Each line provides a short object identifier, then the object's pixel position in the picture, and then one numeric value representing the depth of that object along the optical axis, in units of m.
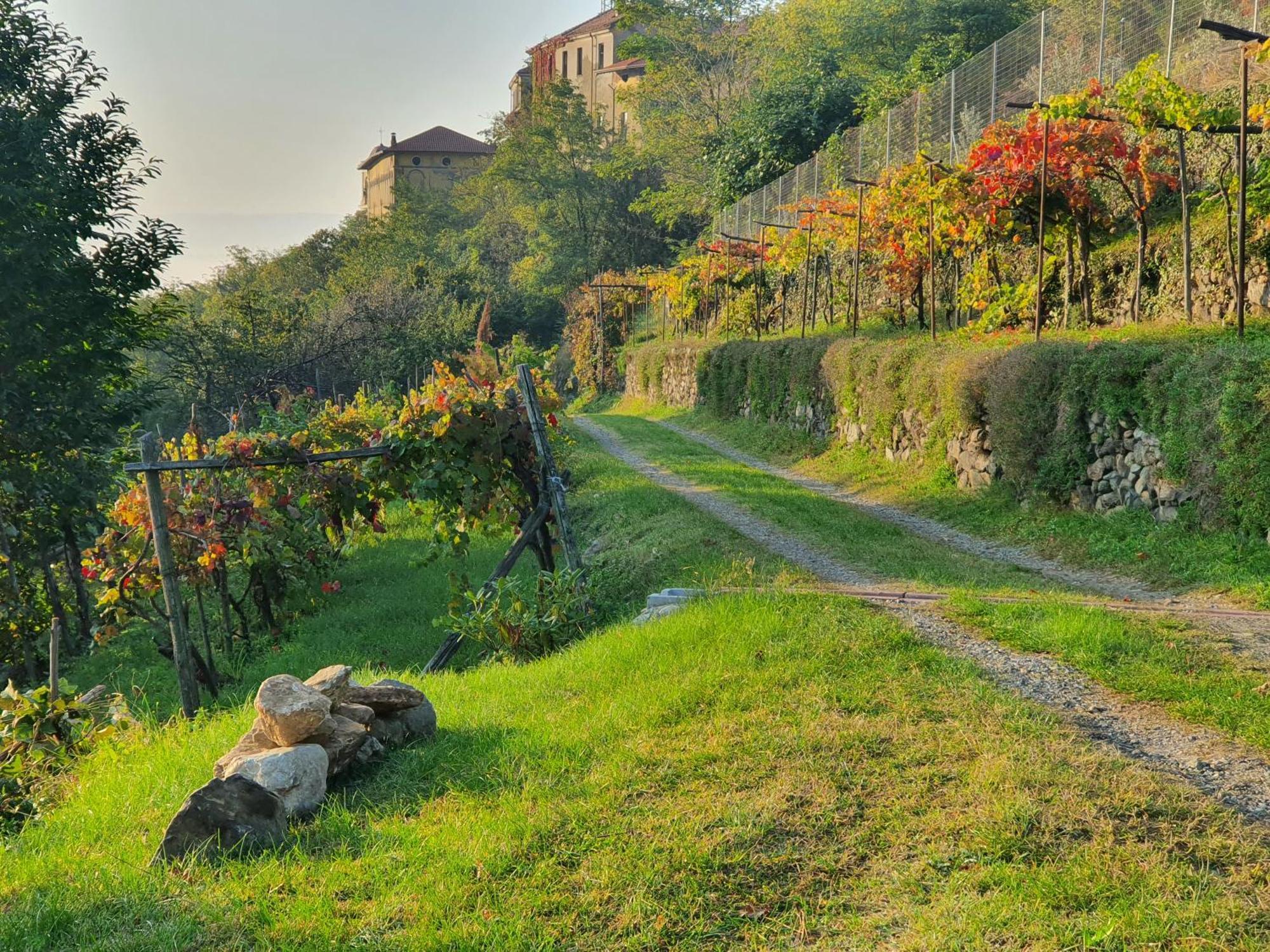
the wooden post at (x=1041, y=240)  11.91
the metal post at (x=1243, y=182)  8.88
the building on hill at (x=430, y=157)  81.12
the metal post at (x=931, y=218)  14.43
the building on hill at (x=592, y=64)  67.00
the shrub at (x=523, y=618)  7.80
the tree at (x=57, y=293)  11.71
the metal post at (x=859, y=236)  17.02
